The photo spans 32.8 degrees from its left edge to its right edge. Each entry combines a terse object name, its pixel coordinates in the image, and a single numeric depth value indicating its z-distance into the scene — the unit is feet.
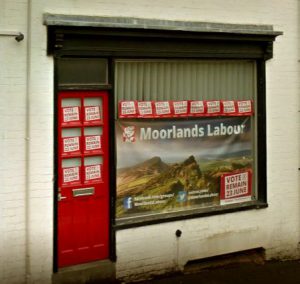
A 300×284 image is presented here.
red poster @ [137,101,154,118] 21.75
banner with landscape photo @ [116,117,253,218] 21.72
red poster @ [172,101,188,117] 22.56
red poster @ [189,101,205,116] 22.95
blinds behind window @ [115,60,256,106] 21.70
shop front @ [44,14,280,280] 20.21
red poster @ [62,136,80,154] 20.24
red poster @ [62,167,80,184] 20.25
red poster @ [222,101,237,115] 23.81
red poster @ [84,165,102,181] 20.68
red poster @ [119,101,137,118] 21.27
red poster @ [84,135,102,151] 20.66
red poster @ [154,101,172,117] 22.17
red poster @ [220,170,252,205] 24.07
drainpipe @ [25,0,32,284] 19.02
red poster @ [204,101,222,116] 23.36
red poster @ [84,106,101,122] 20.56
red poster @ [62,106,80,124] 20.17
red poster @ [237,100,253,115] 24.22
